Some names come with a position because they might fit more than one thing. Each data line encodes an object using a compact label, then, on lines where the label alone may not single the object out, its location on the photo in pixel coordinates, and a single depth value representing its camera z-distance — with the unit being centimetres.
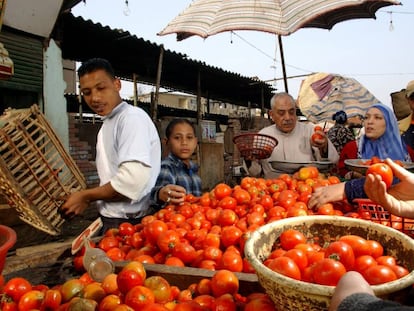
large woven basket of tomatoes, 95
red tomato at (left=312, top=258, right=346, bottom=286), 101
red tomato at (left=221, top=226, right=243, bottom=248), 182
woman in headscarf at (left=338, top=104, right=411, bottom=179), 384
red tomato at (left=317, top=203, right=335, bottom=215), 207
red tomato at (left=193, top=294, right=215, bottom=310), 129
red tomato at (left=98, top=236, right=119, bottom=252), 206
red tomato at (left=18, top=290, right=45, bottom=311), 146
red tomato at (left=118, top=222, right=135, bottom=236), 226
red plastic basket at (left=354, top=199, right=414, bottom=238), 180
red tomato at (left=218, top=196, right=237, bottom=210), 242
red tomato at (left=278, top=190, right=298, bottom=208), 223
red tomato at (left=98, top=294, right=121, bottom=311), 126
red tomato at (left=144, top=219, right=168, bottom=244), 194
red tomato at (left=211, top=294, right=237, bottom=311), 123
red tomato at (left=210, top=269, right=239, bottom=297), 135
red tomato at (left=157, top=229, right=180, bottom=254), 182
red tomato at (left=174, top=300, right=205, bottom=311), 123
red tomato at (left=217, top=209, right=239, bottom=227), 209
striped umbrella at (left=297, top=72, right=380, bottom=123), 900
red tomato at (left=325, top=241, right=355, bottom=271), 117
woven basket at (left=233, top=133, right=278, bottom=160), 360
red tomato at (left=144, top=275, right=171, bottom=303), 138
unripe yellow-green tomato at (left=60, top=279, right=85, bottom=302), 146
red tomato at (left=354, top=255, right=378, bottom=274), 114
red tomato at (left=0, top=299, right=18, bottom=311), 149
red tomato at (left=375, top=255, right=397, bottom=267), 114
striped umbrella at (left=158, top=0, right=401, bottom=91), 435
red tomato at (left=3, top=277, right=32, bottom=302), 153
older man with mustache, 423
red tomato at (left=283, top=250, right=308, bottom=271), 119
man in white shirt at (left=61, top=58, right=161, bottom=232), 229
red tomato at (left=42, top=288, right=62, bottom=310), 141
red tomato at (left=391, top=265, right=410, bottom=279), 106
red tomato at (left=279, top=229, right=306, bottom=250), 137
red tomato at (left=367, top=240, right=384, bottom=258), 125
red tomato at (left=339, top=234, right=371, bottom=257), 124
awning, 639
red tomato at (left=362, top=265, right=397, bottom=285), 100
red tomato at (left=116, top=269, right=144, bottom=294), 137
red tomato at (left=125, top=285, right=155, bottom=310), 124
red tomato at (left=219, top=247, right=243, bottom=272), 155
